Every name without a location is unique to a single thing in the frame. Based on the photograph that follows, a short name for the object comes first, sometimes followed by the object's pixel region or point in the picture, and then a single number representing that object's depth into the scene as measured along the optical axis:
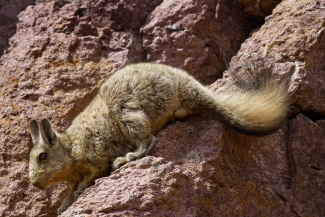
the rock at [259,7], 12.15
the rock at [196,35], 12.00
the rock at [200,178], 7.28
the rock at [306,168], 8.30
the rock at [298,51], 9.23
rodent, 8.63
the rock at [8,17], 15.59
